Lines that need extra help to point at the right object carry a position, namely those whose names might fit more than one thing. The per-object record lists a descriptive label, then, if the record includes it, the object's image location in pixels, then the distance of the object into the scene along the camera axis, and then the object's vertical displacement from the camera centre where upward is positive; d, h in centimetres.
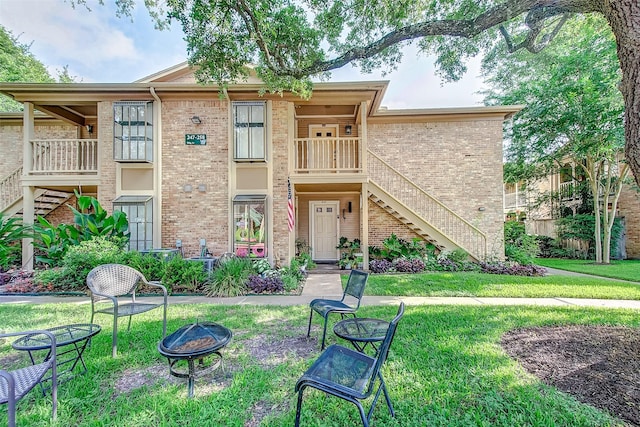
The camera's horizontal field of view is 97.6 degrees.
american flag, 873 +33
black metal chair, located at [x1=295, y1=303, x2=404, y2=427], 197 -126
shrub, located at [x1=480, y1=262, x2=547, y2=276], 884 -167
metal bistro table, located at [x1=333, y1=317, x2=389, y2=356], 306 -132
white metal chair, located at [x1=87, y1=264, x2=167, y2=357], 360 -94
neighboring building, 1392 +63
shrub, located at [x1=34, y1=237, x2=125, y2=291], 698 -120
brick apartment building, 884 +171
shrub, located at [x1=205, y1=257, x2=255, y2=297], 677 -151
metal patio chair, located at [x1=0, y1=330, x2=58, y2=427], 170 -118
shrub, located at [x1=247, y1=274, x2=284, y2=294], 699 -167
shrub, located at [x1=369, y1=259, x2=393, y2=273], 909 -158
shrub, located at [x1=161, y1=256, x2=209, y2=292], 700 -144
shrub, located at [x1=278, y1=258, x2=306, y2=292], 720 -160
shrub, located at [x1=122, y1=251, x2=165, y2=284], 702 -114
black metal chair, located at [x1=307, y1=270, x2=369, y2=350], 385 -124
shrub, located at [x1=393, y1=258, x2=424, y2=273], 902 -156
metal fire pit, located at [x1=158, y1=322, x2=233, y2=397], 257 -123
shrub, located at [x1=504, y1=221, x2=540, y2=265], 998 -117
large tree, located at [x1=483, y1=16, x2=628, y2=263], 1045 +427
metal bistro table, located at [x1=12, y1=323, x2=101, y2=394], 269 -123
